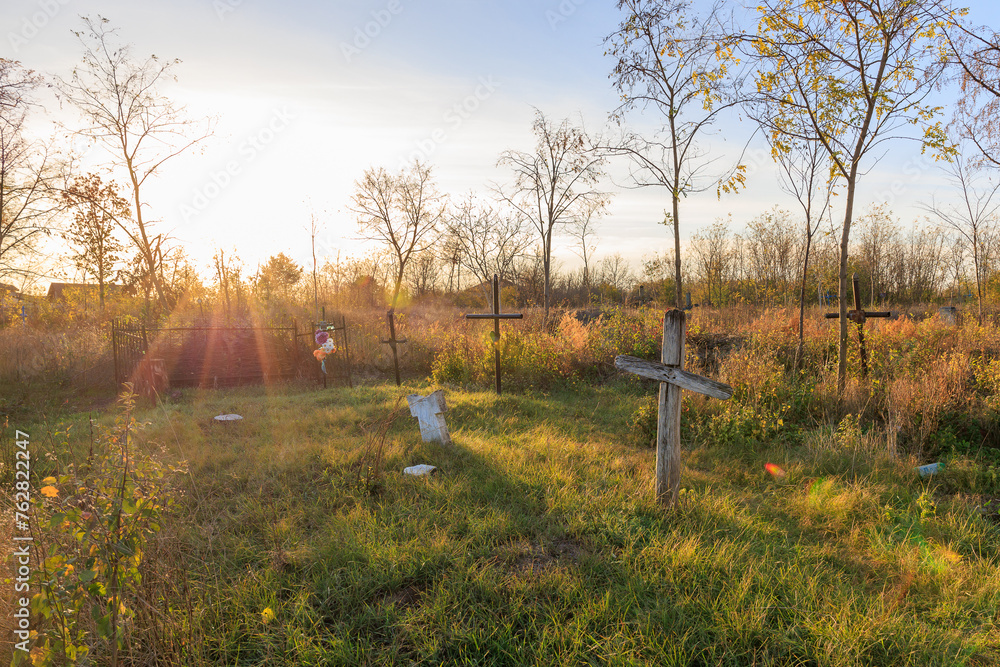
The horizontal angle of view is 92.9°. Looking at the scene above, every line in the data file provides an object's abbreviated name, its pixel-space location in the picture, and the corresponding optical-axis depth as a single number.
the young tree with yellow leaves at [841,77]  6.27
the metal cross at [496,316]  8.56
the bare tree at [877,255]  19.72
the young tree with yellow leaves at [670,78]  8.33
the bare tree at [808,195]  8.84
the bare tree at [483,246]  22.31
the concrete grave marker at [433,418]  5.63
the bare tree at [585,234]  15.31
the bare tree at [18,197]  13.38
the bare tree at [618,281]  30.81
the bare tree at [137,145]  16.56
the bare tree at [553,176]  14.27
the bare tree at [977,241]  12.70
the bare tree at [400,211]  30.70
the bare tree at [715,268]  22.56
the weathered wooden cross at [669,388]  3.87
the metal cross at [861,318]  7.12
